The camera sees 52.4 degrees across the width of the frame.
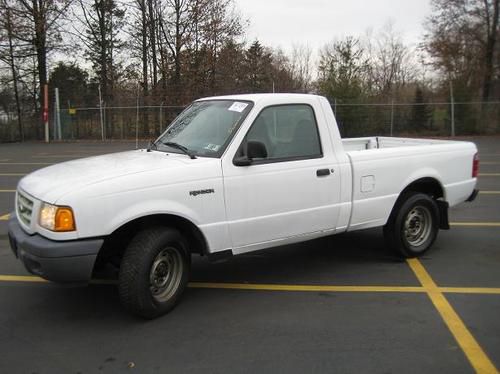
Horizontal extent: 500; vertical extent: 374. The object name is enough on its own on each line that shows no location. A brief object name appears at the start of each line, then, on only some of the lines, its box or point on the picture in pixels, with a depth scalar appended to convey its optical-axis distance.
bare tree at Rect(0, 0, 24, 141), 27.84
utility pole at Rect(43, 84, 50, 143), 27.38
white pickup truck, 3.87
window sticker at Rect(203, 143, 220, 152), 4.57
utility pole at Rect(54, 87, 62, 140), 28.29
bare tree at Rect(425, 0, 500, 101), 30.09
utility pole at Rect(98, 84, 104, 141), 28.20
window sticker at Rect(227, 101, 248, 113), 4.80
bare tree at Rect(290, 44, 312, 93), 49.95
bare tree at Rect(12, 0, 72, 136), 28.53
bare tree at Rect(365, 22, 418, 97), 51.56
